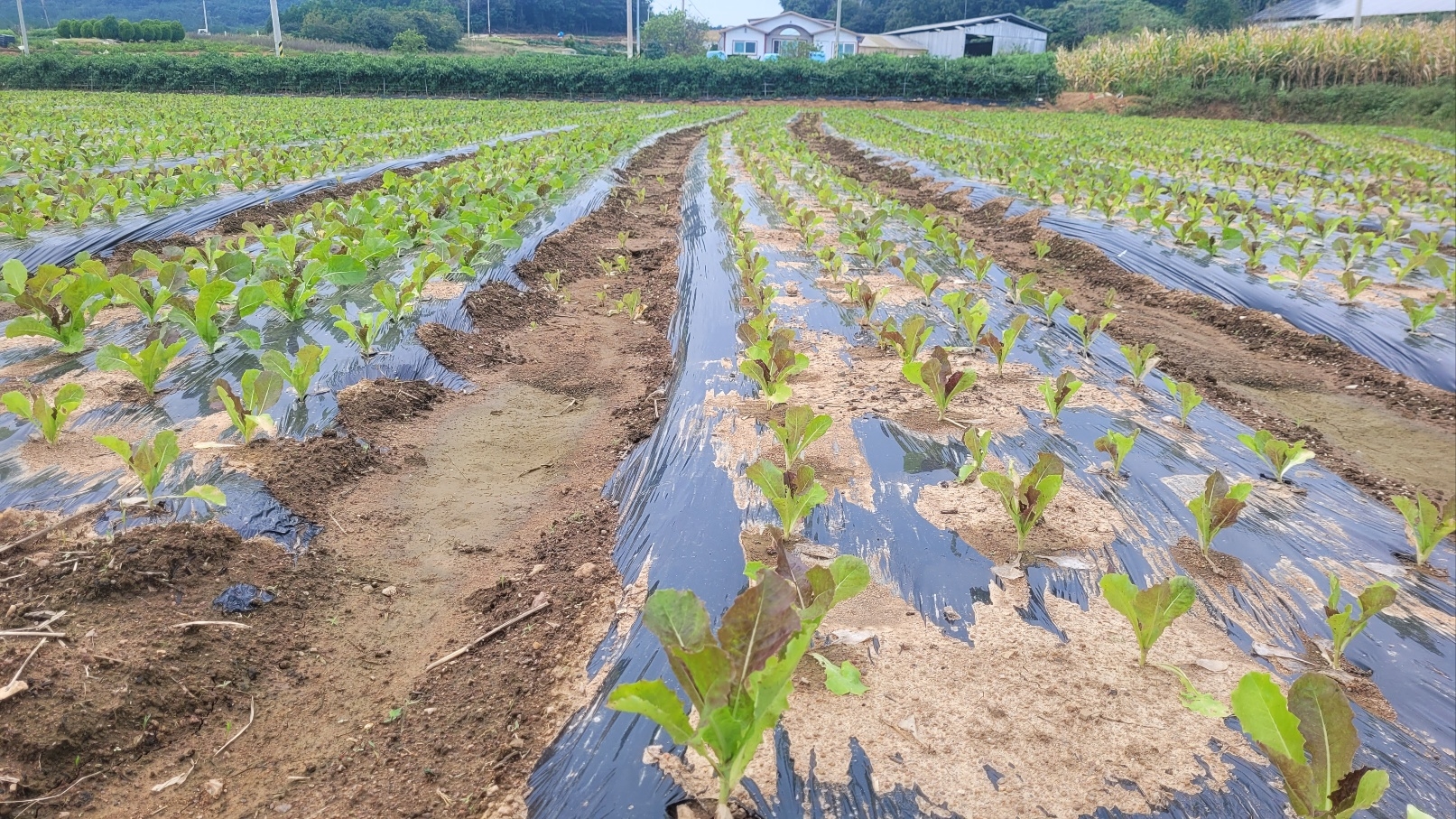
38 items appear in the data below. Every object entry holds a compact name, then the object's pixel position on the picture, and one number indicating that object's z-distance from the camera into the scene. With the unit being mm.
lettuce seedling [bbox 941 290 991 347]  4051
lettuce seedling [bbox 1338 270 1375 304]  5105
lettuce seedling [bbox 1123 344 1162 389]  3668
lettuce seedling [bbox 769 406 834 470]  2633
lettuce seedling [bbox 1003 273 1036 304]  4766
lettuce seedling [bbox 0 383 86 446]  2625
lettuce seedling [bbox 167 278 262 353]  3444
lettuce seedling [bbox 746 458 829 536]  2324
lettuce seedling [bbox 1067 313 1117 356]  4047
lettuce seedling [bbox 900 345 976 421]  3131
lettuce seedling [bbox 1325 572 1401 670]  1799
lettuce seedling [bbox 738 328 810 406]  3260
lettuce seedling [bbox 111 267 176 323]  3506
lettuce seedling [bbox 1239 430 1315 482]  2771
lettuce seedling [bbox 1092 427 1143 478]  2711
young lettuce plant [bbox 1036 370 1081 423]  3162
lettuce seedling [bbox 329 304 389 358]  3748
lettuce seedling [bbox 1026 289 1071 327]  4434
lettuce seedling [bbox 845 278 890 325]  4555
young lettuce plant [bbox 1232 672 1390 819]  1303
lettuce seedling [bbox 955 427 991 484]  2619
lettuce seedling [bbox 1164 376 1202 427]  3199
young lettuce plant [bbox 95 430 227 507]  2248
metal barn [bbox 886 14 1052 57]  54000
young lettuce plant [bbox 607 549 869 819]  1278
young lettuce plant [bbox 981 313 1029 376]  3662
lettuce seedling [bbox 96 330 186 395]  2980
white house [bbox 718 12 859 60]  63594
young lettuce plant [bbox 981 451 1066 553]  2213
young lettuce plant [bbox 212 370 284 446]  2748
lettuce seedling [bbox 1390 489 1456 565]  2273
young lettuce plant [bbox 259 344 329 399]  3123
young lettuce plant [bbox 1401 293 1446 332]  4621
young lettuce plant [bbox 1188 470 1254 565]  2262
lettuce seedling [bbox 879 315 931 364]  3570
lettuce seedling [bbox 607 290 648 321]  5273
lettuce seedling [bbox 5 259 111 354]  3389
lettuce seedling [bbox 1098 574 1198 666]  1747
